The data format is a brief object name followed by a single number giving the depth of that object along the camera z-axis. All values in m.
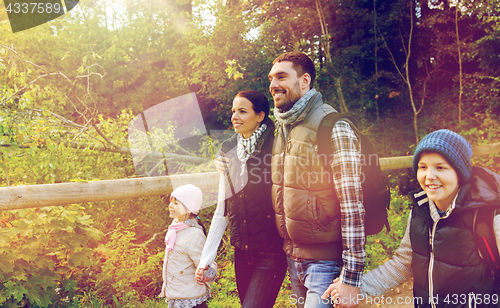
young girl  2.13
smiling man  1.56
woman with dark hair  1.94
